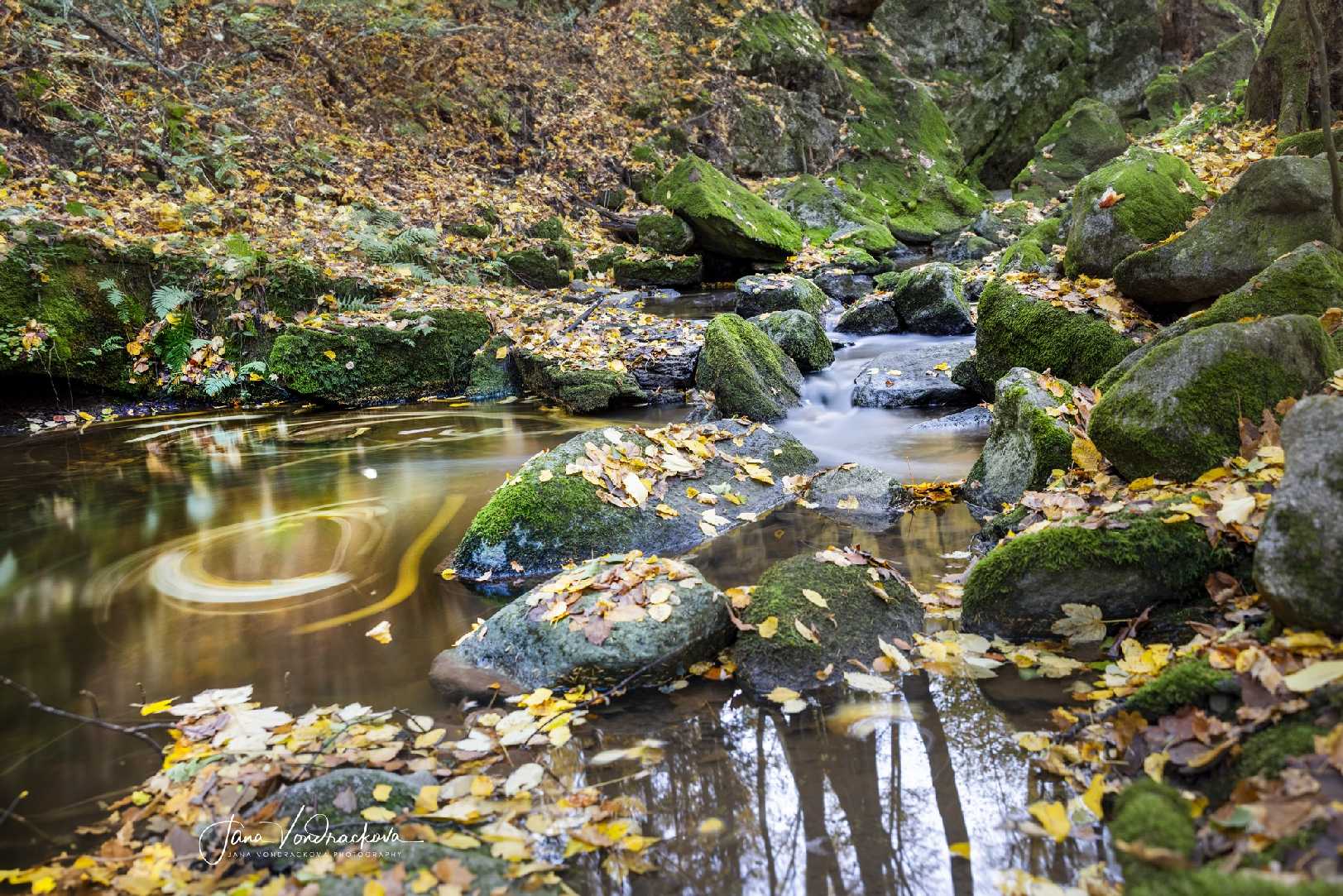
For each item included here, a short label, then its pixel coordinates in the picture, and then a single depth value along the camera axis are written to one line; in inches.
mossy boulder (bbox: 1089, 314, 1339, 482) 158.9
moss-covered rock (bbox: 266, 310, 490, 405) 418.0
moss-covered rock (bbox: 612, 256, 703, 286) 615.2
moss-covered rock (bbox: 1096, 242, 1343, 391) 197.5
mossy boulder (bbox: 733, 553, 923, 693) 147.3
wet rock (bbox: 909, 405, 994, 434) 320.5
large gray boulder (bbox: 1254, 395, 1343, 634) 99.4
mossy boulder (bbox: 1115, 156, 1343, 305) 234.1
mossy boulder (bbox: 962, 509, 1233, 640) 137.7
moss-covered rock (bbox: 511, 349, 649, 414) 387.9
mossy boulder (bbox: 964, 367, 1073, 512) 204.2
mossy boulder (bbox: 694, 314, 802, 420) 343.0
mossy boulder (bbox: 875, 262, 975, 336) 456.8
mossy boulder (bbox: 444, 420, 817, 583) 208.5
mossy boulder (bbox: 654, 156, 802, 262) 600.4
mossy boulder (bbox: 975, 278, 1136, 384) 258.1
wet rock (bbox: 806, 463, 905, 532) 235.3
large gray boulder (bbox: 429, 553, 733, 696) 148.3
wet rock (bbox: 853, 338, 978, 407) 361.1
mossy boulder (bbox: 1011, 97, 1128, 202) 943.7
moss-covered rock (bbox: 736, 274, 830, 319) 503.5
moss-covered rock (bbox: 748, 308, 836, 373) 411.8
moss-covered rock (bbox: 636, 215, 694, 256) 626.5
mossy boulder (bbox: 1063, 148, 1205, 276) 279.3
